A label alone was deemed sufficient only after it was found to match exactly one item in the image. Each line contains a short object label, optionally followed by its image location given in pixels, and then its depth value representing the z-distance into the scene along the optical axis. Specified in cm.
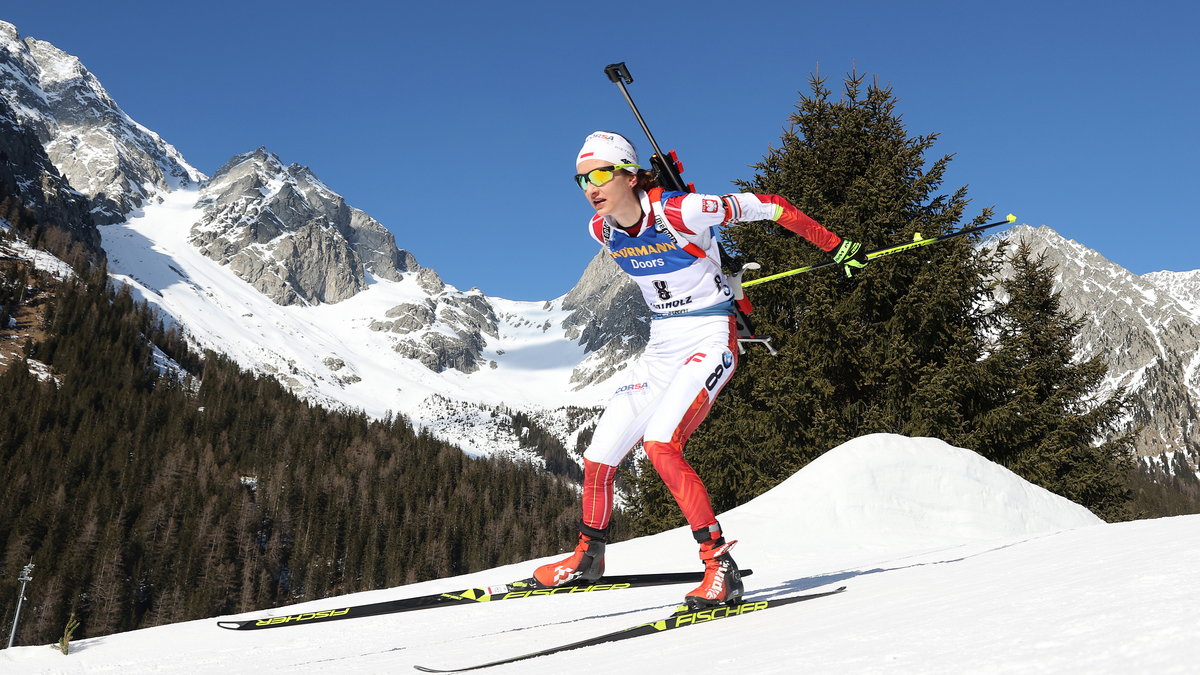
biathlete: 541
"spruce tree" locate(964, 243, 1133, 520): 1538
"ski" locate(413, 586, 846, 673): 420
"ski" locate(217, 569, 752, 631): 583
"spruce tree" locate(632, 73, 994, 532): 1586
